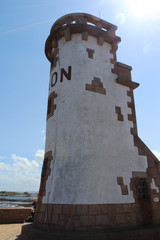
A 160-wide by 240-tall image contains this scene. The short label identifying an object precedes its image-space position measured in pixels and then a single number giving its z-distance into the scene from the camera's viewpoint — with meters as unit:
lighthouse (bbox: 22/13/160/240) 6.30
